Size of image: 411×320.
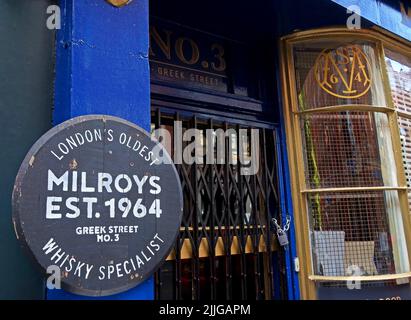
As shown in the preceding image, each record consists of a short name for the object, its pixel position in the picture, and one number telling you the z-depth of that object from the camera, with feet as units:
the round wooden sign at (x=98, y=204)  6.62
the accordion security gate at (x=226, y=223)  12.89
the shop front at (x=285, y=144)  13.58
